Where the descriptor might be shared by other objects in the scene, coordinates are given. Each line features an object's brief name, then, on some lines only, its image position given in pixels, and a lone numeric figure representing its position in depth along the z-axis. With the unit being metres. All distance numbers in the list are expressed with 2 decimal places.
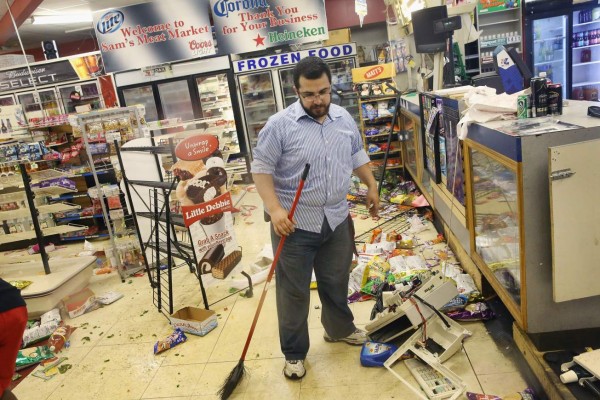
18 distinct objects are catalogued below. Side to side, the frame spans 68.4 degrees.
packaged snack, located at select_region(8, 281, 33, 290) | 4.19
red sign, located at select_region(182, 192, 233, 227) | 3.51
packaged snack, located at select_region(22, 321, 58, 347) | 3.73
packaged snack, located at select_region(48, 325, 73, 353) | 3.55
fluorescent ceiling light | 8.05
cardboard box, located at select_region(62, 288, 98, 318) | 4.17
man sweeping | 2.41
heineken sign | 6.44
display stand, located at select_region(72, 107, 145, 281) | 4.85
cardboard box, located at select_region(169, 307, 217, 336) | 3.42
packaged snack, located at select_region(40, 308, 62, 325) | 3.88
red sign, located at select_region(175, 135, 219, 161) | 3.44
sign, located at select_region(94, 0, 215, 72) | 6.58
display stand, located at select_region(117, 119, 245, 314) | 3.62
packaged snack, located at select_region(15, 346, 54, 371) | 3.43
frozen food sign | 7.55
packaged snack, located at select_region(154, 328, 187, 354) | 3.27
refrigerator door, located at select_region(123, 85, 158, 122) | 8.64
